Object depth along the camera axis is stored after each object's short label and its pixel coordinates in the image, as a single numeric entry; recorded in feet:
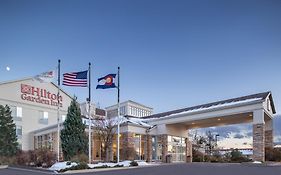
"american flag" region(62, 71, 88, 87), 53.23
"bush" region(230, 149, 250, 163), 71.05
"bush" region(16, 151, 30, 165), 57.77
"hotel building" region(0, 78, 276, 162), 66.90
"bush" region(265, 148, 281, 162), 68.10
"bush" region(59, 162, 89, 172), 44.65
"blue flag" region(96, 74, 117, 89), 54.90
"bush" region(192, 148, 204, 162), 90.09
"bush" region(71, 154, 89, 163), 51.10
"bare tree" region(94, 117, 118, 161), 73.23
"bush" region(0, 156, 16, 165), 60.48
